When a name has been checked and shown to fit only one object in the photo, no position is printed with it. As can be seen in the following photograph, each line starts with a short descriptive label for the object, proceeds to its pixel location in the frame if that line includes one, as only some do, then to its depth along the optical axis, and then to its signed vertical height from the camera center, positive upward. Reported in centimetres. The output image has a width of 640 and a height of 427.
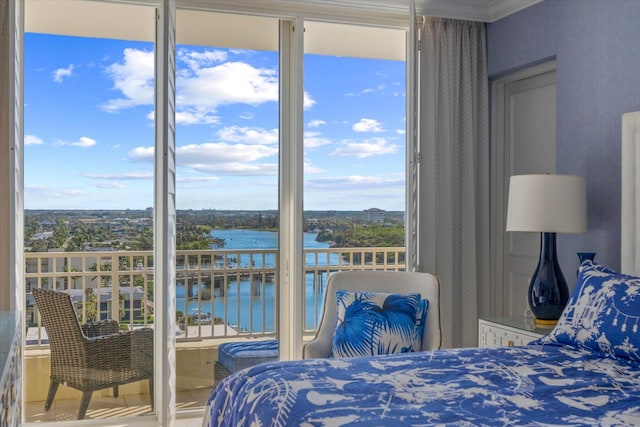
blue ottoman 417 -83
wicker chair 380 -75
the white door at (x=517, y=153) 423 +43
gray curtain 434 +32
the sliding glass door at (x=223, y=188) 402 +19
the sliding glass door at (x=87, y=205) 376 +9
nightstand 342 -58
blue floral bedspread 190 -54
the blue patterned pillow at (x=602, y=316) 251 -38
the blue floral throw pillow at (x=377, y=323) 338 -53
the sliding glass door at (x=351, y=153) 425 +42
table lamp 342 +0
